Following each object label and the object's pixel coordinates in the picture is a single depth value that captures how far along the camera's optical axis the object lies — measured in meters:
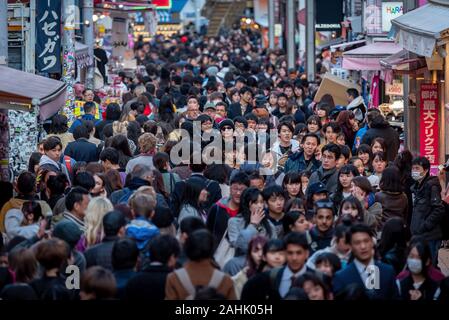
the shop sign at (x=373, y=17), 26.50
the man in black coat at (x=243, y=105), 22.39
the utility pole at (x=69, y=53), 22.98
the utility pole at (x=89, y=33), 29.03
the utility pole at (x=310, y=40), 36.53
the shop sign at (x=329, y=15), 36.22
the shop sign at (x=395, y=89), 24.48
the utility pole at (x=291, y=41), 44.78
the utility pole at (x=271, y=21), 55.94
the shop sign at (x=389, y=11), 25.33
